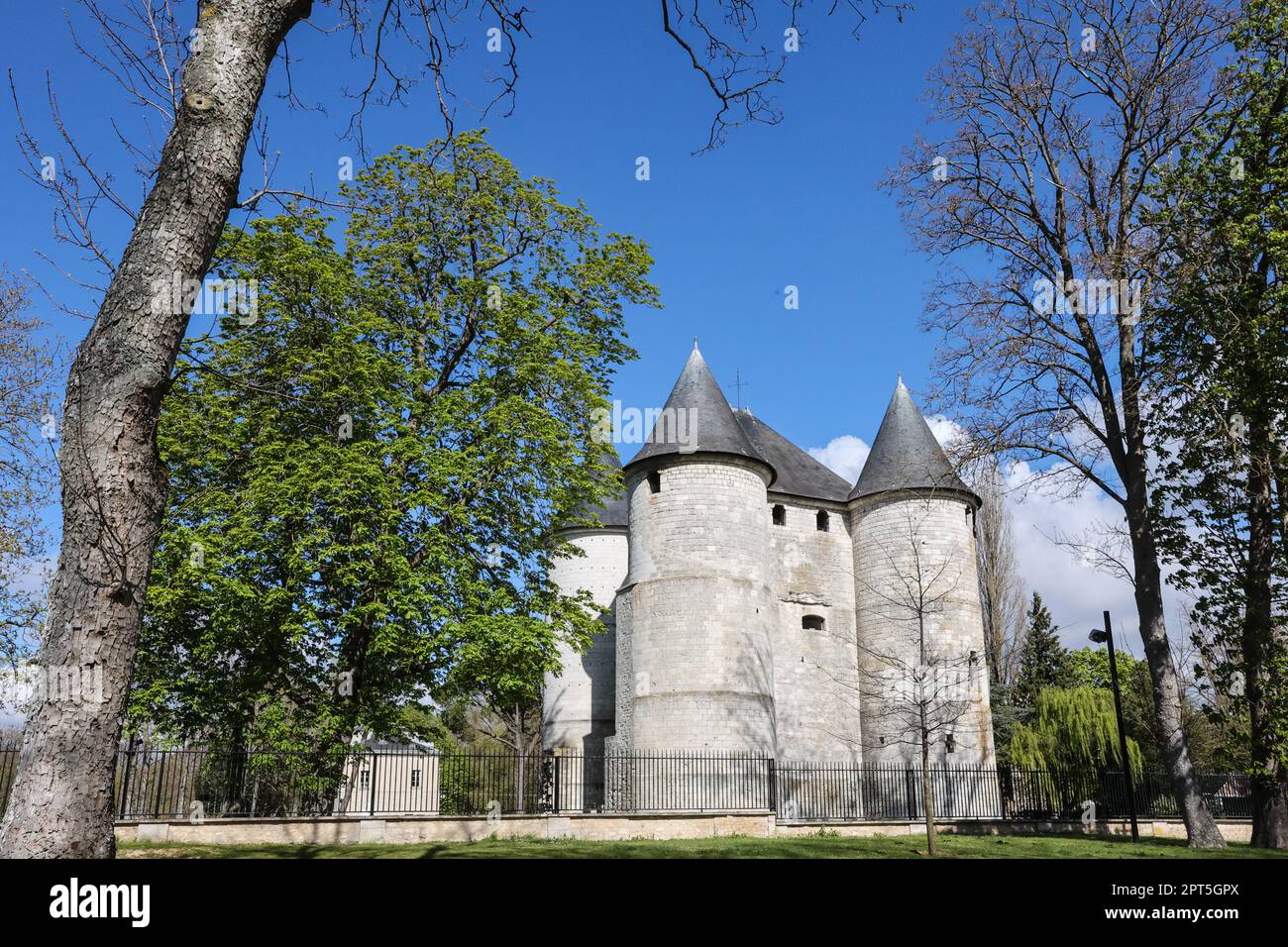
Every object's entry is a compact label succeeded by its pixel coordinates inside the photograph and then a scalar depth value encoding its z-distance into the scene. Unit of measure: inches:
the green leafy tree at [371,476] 611.5
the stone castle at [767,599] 926.4
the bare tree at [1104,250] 607.2
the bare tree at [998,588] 1360.7
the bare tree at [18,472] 676.1
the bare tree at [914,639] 1043.3
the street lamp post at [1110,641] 772.7
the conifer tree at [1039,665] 1416.1
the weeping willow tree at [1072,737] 1063.0
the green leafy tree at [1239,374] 537.6
